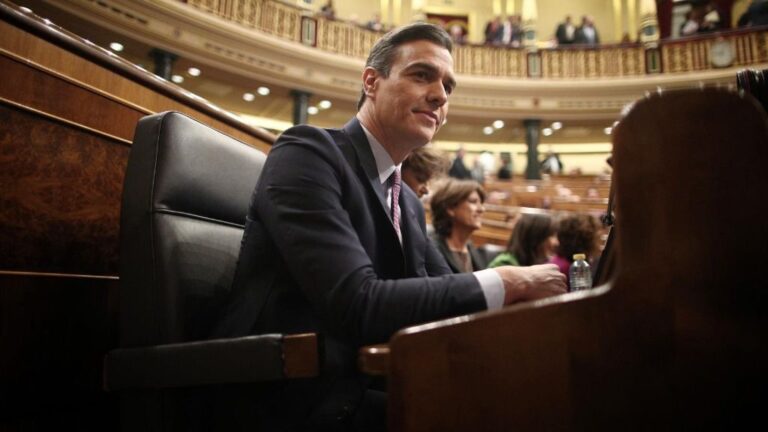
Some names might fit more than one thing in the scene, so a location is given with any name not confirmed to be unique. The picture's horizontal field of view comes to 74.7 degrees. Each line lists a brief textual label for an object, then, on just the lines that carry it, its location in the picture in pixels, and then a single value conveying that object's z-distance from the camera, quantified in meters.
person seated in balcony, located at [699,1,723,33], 9.03
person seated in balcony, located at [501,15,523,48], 9.73
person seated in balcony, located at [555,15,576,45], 9.87
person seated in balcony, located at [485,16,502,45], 9.85
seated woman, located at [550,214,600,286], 2.19
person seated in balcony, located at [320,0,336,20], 8.24
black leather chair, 0.70
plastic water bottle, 1.45
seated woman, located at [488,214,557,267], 2.47
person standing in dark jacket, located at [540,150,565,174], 10.08
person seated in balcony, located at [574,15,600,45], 9.69
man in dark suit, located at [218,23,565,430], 0.71
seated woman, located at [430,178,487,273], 2.45
